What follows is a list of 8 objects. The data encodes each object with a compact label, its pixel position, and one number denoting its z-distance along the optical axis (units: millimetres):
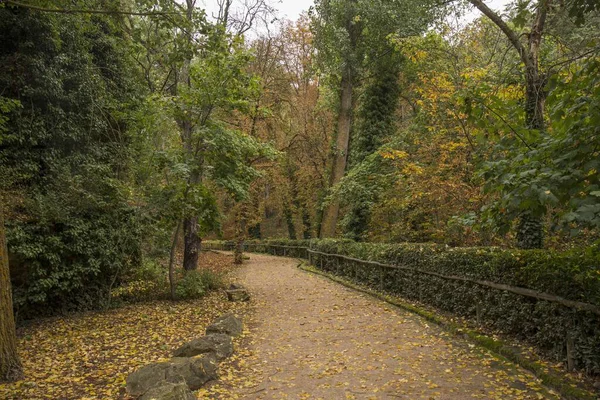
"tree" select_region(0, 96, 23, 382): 5582
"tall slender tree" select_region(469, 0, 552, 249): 7207
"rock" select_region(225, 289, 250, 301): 11664
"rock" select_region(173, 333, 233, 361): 6484
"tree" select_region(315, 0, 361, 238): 19141
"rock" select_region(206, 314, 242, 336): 7807
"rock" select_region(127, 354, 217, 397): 5117
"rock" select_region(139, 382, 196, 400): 4328
